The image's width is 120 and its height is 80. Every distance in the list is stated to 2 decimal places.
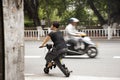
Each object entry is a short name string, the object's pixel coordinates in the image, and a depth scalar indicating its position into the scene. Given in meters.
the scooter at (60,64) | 10.29
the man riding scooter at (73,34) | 14.85
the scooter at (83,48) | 15.09
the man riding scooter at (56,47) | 10.34
